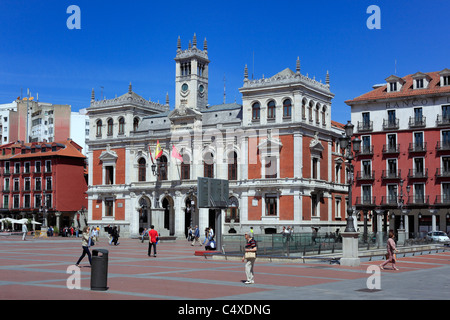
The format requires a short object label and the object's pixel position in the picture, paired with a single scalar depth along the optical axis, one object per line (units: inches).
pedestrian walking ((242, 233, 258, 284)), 760.3
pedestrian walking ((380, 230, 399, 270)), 985.5
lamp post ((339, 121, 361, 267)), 1045.8
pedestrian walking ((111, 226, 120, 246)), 1851.6
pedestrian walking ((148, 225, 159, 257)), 1293.1
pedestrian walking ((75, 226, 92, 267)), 936.9
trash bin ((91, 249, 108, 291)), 650.8
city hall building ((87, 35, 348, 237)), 2469.2
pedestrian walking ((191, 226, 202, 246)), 2048.5
